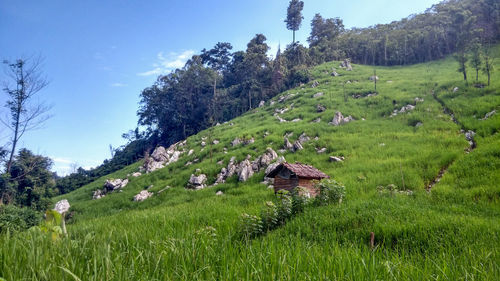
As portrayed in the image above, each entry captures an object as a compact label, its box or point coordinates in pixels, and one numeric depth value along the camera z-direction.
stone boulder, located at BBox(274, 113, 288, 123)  35.92
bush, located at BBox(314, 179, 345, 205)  12.45
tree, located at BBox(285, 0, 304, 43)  75.31
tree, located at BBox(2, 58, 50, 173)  16.09
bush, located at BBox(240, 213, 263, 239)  7.52
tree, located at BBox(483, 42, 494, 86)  30.47
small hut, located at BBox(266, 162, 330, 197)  14.76
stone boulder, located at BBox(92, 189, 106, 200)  29.98
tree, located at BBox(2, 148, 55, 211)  22.45
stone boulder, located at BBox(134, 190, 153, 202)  23.83
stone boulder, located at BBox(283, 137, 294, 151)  25.90
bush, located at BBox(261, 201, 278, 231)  9.64
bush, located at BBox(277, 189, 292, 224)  10.55
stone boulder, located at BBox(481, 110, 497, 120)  22.00
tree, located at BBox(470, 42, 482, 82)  33.12
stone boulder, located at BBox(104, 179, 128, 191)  30.70
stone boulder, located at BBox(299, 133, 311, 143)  26.99
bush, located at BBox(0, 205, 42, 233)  13.28
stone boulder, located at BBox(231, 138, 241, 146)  30.43
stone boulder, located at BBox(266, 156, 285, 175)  21.48
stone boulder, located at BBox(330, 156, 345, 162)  21.52
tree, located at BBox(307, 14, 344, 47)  78.75
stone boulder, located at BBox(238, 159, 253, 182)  22.34
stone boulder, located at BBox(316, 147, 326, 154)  24.25
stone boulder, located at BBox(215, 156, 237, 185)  23.74
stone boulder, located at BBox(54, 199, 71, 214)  24.83
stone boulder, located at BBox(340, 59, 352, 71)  60.41
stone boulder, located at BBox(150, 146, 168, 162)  36.72
